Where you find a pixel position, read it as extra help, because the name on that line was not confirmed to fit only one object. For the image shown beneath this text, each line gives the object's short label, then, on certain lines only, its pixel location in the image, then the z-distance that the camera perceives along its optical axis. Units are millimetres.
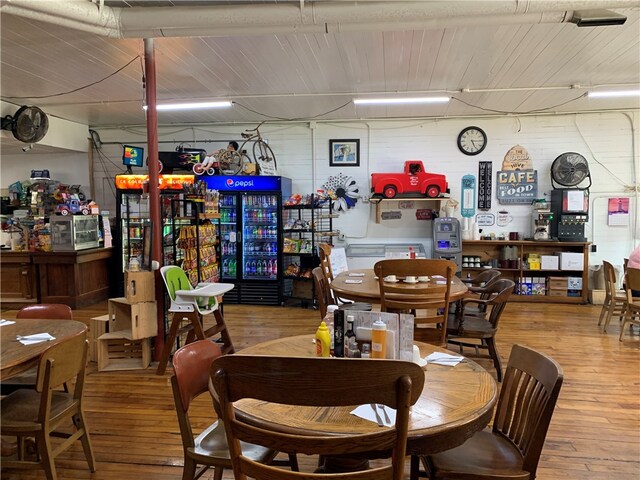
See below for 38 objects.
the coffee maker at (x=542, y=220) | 7195
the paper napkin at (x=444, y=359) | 2016
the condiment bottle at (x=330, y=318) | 2023
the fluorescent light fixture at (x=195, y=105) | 6227
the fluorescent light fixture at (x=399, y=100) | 6176
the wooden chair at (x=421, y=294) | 3340
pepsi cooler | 7141
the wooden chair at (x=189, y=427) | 1800
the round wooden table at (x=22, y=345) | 2266
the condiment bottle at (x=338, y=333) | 1865
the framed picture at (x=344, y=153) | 7863
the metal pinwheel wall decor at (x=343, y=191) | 7871
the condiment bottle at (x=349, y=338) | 1839
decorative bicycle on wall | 7340
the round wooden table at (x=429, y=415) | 1404
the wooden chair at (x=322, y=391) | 1176
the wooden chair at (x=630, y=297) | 4832
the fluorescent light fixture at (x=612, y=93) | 5887
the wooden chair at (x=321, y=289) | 3847
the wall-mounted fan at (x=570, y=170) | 7230
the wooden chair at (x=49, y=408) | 2180
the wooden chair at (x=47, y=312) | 3256
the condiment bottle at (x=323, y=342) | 1901
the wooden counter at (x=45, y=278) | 6766
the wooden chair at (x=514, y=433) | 1674
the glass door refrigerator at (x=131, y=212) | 7164
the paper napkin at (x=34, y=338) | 2576
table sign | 1814
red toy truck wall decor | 7223
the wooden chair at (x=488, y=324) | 3645
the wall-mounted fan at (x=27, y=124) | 6168
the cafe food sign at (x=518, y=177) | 7488
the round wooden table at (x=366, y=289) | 3570
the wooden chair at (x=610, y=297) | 5379
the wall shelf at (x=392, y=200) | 7215
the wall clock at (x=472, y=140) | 7574
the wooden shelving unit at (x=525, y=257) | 7066
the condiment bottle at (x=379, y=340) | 1765
